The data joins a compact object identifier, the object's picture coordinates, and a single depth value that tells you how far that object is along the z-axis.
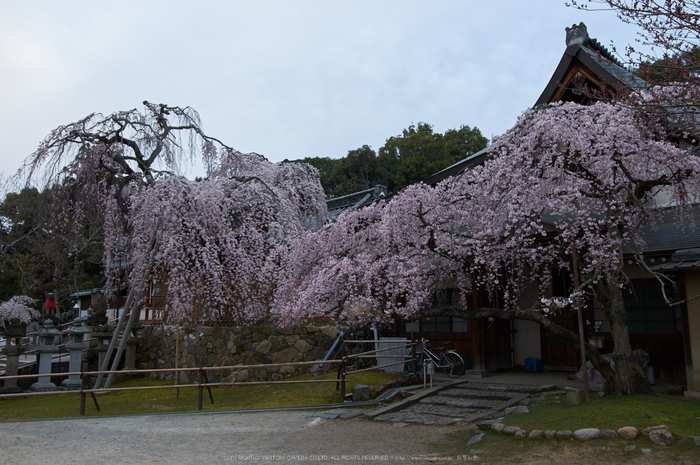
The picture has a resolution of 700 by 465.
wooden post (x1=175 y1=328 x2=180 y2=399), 12.51
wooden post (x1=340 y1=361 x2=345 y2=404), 10.18
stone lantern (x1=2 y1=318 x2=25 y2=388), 15.22
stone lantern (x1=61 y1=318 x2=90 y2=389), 15.75
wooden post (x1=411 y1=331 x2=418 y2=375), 11.32
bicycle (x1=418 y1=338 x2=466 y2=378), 11.82
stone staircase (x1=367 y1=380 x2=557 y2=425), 8.56
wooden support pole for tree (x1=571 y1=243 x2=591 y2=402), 7.55
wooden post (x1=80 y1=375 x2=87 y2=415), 10.17
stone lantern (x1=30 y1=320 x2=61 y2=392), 15.74
